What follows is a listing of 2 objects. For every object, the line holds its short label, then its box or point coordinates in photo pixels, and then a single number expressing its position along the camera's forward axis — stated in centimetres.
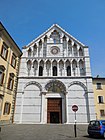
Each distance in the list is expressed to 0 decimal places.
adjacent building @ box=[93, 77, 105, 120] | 2581
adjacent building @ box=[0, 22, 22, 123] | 1809
